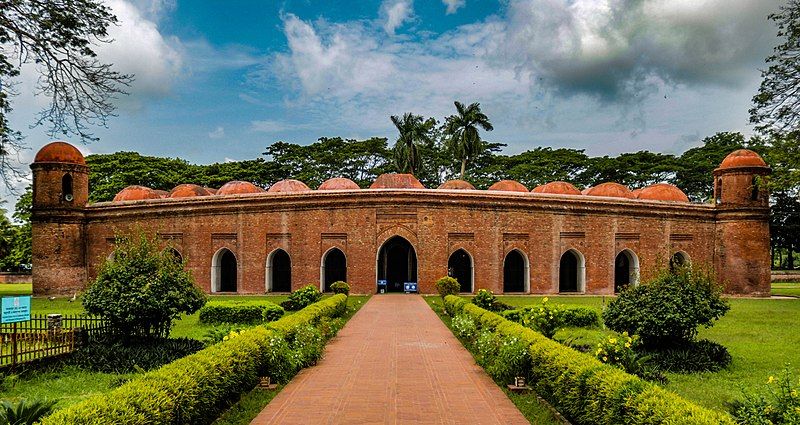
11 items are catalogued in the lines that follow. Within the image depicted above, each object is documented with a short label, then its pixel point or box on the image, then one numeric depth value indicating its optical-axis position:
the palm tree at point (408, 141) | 40.03
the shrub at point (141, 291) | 9.71
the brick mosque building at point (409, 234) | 24.48
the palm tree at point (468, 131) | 39.22
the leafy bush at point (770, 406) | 4.78
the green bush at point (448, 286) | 20.52
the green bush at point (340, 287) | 20.73
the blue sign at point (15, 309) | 8.77
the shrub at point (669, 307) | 9.30
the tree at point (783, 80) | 18.83
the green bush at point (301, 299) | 17.45
